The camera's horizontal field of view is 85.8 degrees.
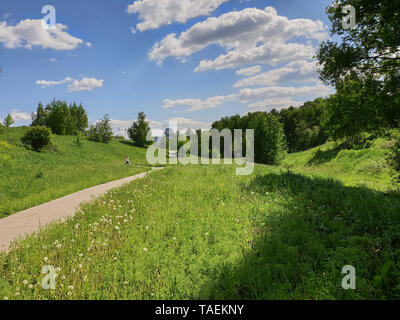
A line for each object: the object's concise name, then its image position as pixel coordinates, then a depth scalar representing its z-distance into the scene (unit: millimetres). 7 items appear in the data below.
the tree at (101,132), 57666
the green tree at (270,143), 36031
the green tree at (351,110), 10000
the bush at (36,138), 28812
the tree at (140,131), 70562
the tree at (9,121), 58312
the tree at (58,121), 59938
